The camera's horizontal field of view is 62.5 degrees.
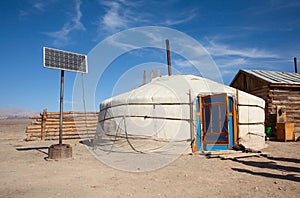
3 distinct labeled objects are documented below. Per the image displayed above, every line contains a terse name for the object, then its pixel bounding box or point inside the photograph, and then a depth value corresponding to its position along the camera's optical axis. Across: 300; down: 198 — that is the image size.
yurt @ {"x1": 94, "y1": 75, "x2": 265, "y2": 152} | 6.32
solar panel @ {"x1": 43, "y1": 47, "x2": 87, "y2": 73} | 5.68
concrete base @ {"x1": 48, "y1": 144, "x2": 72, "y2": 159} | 5.38
